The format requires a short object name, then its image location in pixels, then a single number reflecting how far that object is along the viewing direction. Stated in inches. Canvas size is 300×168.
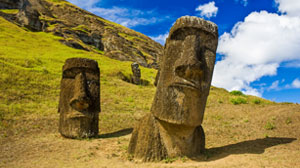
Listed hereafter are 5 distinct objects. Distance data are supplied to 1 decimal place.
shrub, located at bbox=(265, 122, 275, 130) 381.1
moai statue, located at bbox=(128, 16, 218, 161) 236.8
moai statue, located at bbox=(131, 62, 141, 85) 1227.9
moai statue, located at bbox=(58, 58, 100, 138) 382.0
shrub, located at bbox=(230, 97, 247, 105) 638.0
